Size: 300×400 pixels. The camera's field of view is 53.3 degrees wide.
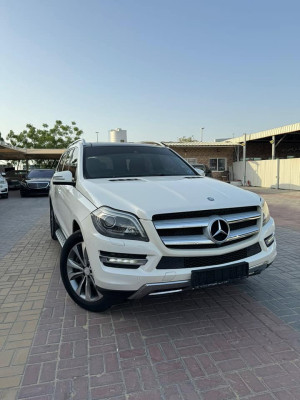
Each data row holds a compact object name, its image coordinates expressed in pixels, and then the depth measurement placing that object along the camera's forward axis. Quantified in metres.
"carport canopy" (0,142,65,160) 22.16
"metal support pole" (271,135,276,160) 20.59
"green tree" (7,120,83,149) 41.72
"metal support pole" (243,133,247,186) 22.55
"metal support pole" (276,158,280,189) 19.56
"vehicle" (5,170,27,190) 23.46
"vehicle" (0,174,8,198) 15.82
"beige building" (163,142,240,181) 24.56
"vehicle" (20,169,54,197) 16.27
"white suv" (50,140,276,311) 2.47
